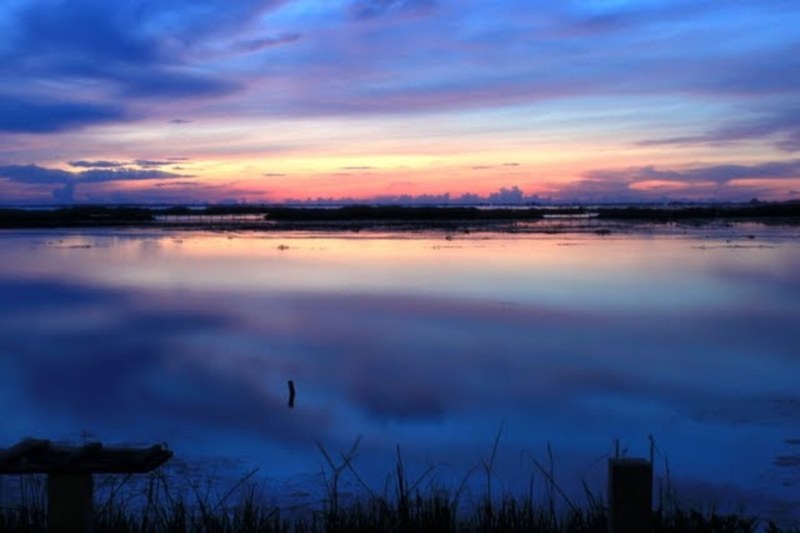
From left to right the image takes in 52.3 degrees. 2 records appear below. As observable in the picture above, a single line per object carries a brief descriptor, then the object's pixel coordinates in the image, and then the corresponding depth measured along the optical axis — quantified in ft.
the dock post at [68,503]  10.37
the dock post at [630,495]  9.23
